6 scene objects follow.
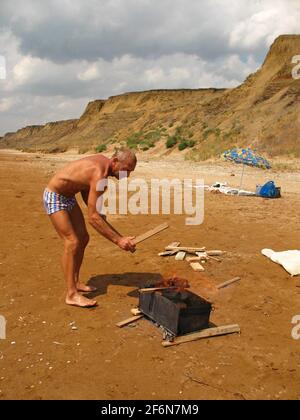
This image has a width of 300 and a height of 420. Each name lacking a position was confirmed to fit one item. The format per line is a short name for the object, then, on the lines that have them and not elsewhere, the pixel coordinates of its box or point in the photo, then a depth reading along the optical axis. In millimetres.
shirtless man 4211
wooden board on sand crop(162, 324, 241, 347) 3746
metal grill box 3752
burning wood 4211
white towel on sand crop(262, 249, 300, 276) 5596
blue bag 11680
